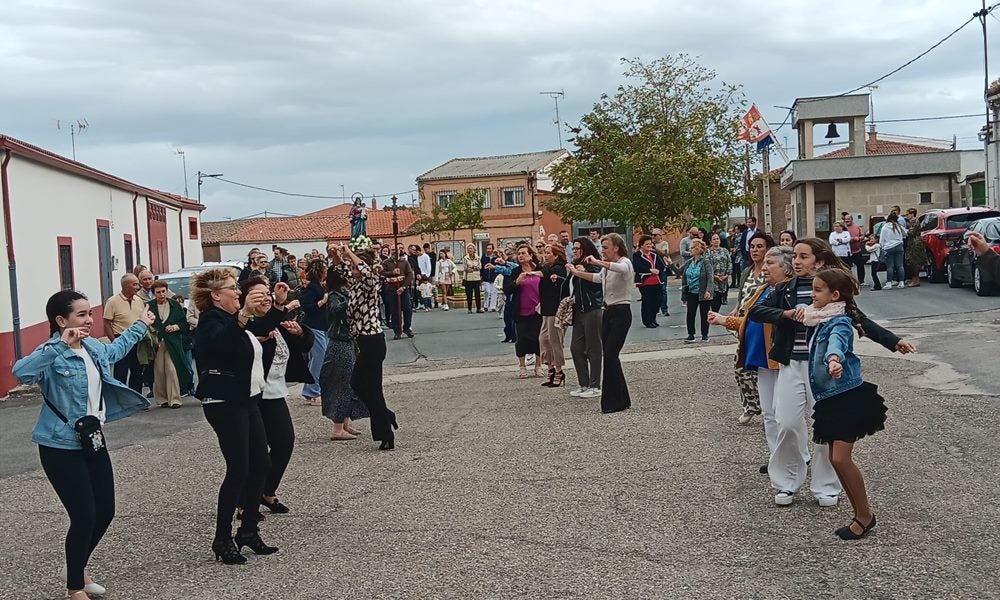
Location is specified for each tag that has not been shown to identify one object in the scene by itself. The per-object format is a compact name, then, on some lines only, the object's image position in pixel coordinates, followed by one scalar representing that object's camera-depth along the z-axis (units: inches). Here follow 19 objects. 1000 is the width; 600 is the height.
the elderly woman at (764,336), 286.2
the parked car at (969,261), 754.2
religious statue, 1056.8
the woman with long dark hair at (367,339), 373.7
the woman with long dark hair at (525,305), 556.1
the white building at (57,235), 670.5
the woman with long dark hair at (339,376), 393.7
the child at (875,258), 903.1
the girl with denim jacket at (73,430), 221.3
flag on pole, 1433.3
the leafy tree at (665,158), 1380.4
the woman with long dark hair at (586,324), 462.6
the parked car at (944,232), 905.5
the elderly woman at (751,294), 340.2
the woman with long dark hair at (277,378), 273.3
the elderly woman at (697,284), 656.4
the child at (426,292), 1126.4
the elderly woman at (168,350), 541.3
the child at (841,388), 236.4
